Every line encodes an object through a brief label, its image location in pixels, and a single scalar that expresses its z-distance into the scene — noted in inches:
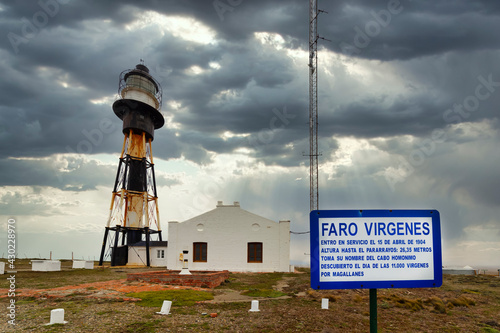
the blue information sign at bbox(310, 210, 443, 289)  155.3
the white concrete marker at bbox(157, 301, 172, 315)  403.6
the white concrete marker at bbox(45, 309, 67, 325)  349.7
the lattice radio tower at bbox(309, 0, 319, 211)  1097.4
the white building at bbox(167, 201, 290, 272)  1163.3
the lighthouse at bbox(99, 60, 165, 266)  1450.5
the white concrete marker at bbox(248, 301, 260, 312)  430.7
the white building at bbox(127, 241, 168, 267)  1457.9
